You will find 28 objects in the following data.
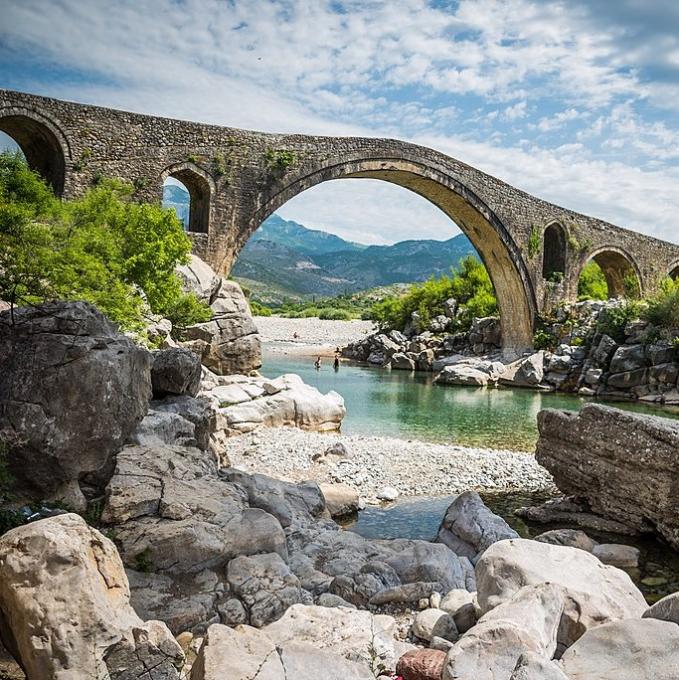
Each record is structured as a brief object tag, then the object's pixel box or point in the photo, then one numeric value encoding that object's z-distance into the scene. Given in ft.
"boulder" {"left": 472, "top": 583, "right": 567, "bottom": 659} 10.83
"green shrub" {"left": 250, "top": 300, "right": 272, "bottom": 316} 198.70
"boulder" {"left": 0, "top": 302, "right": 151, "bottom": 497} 16.58
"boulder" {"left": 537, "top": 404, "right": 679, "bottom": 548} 23.49
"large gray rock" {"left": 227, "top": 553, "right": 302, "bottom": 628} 14.80
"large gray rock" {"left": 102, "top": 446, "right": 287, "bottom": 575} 15.48
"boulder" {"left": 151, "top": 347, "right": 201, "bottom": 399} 24.29
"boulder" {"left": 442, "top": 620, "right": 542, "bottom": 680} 9.68
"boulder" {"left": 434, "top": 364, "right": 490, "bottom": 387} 75.61
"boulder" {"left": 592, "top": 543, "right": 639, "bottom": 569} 21.81
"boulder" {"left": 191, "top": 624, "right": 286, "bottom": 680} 9.42
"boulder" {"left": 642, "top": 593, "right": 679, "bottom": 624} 11.01
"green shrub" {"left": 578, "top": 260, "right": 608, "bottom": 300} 120.88
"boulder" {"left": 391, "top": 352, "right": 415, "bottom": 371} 94.89
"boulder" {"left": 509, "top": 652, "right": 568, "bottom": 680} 8.43
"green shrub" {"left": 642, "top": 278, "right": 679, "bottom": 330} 73.92
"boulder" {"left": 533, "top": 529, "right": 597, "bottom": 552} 21.99
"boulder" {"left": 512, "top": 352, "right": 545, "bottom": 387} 75.97
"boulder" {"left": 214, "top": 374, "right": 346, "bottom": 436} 38.75
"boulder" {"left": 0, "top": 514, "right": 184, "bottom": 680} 9.57
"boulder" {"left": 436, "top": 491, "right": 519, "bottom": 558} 21.53
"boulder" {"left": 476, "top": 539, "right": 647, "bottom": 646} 12.23
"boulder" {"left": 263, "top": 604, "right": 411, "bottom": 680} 12.66
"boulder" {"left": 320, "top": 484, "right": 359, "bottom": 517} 25.81
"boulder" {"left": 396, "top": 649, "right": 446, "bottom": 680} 11.34
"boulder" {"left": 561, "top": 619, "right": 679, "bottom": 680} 9.20
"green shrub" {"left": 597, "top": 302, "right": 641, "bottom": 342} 76.74
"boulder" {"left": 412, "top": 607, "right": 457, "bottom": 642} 13.93
